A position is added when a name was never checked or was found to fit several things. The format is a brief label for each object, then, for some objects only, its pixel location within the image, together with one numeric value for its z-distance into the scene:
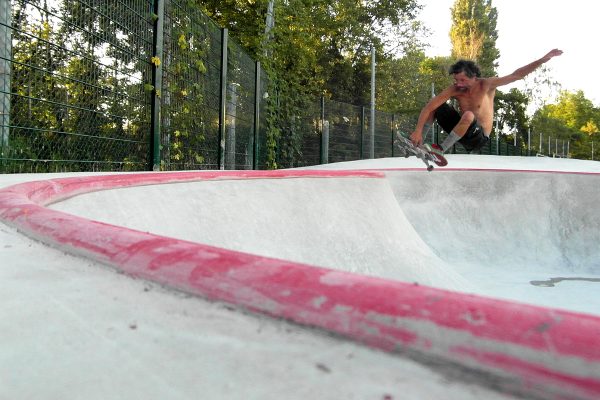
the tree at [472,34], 42.28
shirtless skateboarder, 5.02
